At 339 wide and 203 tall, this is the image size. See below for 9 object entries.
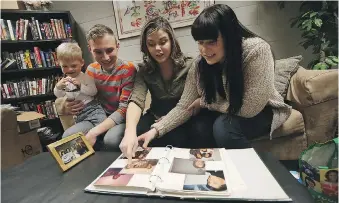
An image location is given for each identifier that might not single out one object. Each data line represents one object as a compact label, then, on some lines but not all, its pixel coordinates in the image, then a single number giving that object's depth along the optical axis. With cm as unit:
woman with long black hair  80
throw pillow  122
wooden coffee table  50
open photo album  48
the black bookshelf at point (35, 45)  212
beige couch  104
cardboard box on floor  160
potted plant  140
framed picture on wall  197
